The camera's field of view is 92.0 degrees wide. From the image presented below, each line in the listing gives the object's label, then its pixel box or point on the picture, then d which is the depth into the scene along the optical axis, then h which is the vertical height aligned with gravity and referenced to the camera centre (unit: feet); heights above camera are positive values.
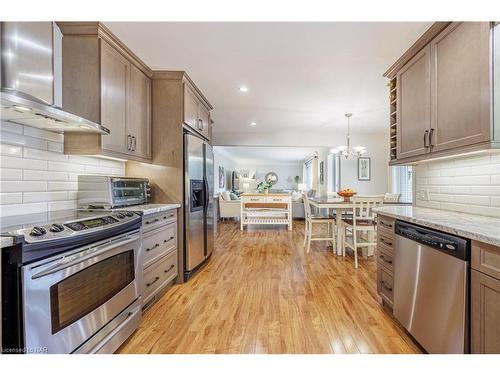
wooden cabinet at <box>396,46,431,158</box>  6.59 +2.39
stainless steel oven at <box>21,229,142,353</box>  3.71 -2.08
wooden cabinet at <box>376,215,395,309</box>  6.74 -2.13
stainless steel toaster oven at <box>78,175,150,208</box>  6.97 -0.14
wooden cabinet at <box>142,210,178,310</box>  7.18 -2.25
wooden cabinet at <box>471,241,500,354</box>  3.65 -1.76
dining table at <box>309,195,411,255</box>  12.50 -1.05
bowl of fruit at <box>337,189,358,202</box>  13.24 -0.40
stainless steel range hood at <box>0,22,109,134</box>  4.12 +2.07
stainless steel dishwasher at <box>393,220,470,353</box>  4.21 -2.04
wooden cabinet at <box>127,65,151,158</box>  7.97 +2.57
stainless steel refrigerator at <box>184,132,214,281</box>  9.55 -0.71
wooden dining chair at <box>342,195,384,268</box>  11.69 -1.66
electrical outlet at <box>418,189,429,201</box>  8.11 -0.27
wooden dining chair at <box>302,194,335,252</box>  13.50 -1.87
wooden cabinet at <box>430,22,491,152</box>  4.88 +2.29
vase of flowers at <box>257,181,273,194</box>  24.74 -0.05
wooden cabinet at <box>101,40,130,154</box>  6.70 +2.64
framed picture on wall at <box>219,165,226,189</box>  33.94 +1.30
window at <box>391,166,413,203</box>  20.65 +0.44
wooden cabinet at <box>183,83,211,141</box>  9.71 +3.36
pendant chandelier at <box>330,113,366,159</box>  15.76 +2.77
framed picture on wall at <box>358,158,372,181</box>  22.48 +1.62
